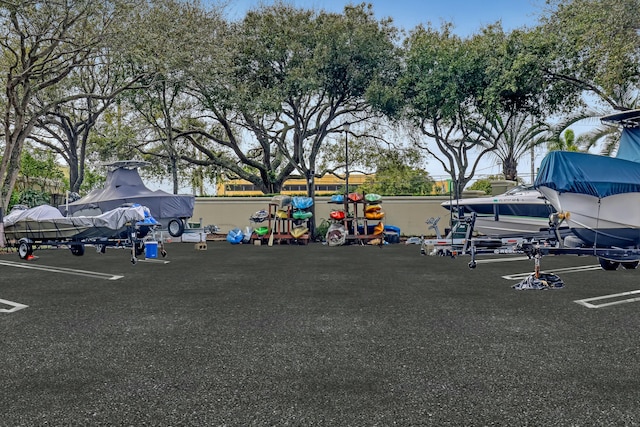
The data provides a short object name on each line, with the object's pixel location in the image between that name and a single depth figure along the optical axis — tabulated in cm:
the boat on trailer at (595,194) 854
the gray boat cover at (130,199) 1728
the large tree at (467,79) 2008
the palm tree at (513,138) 2377
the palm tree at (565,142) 2286
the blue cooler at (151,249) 1310
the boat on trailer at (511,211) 1438
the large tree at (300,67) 2109
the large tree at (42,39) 1603
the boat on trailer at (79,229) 1320
